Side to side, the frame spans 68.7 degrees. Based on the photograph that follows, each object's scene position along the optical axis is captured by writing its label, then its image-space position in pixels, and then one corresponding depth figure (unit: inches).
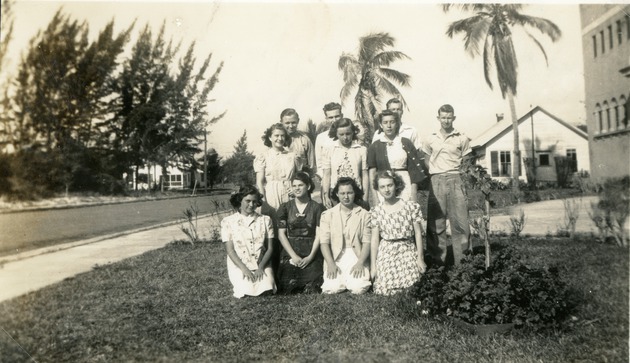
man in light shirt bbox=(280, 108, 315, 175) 194.5
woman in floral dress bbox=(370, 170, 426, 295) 167.6
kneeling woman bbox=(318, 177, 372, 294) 173.5
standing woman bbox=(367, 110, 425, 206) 186.7
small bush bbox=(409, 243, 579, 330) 130.0
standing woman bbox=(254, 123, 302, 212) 196.9
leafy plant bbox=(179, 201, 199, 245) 300.1
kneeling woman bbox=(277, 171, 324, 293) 177.5
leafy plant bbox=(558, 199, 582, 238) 243.0
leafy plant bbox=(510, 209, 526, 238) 255.1
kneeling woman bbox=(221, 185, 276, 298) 176.8
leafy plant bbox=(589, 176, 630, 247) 195.3
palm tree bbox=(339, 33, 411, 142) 198.4
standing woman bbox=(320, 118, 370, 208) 192.1
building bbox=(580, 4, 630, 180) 171.2
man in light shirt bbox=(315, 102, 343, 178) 194.9
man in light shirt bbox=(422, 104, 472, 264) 189.0
